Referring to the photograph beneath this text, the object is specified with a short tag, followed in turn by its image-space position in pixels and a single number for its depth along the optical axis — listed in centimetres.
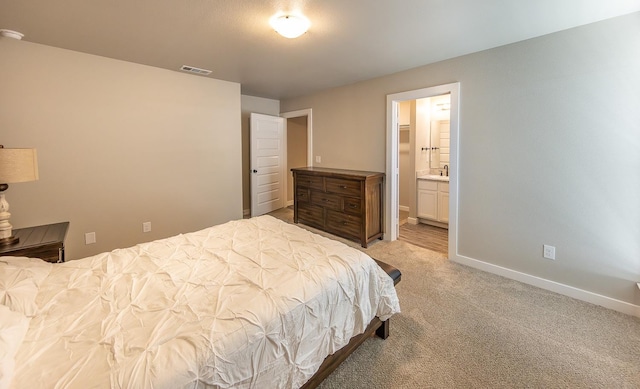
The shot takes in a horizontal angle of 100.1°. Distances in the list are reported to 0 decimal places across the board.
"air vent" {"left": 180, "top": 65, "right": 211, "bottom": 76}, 339
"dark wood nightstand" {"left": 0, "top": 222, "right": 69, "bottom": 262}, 209
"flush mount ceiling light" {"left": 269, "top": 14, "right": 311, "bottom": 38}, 211
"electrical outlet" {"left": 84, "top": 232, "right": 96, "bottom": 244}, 304
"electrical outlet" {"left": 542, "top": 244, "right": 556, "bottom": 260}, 256
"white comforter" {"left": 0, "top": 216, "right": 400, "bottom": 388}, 95
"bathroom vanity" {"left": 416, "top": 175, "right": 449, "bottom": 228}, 448
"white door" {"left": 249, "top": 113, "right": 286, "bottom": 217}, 501
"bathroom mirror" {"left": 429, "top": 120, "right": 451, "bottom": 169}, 495
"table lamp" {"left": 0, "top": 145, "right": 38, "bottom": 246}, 201
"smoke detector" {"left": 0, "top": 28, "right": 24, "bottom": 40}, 233
